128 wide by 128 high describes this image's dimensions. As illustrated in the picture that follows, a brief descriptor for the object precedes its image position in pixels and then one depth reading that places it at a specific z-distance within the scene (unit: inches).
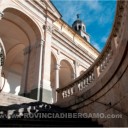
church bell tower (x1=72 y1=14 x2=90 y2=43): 1023.7
